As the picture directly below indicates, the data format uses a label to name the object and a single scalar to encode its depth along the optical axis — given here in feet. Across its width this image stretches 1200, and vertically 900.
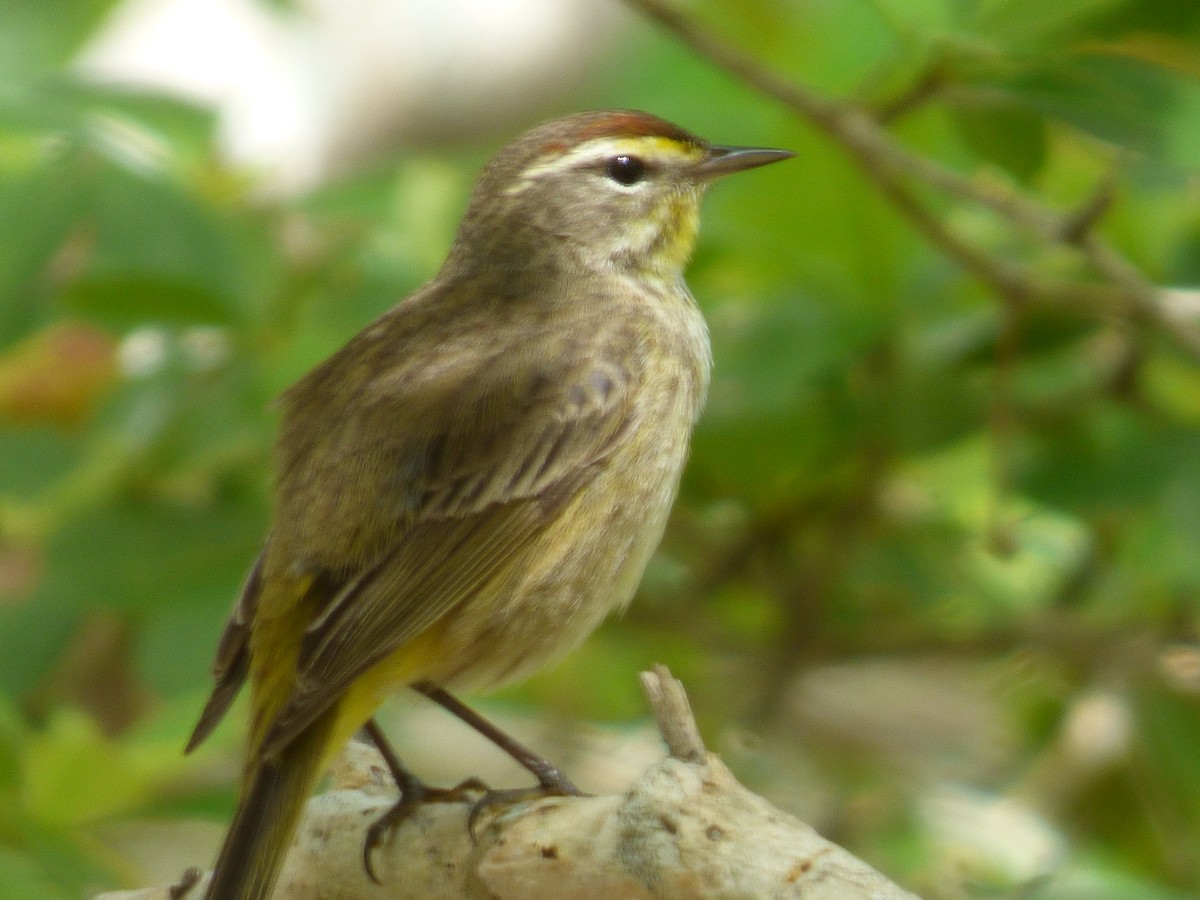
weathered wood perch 15.94
